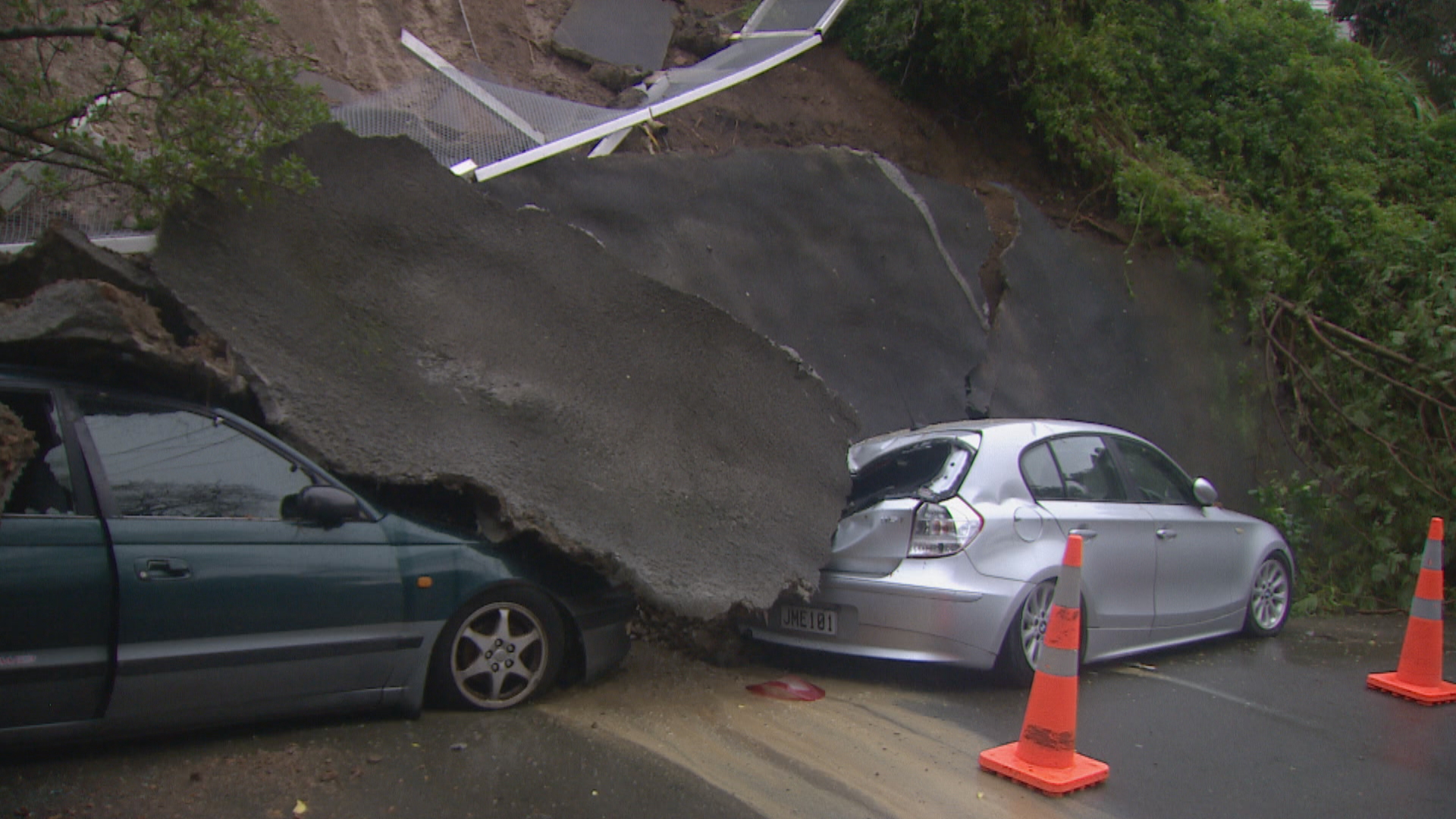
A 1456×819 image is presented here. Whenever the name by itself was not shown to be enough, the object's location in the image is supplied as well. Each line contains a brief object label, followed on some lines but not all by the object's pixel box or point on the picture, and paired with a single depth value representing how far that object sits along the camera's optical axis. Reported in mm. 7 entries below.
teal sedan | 3816
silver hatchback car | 5508
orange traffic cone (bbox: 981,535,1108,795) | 4281
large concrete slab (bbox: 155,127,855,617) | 5035
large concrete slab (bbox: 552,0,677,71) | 11367
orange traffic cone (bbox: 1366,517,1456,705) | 5984
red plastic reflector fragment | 5543
